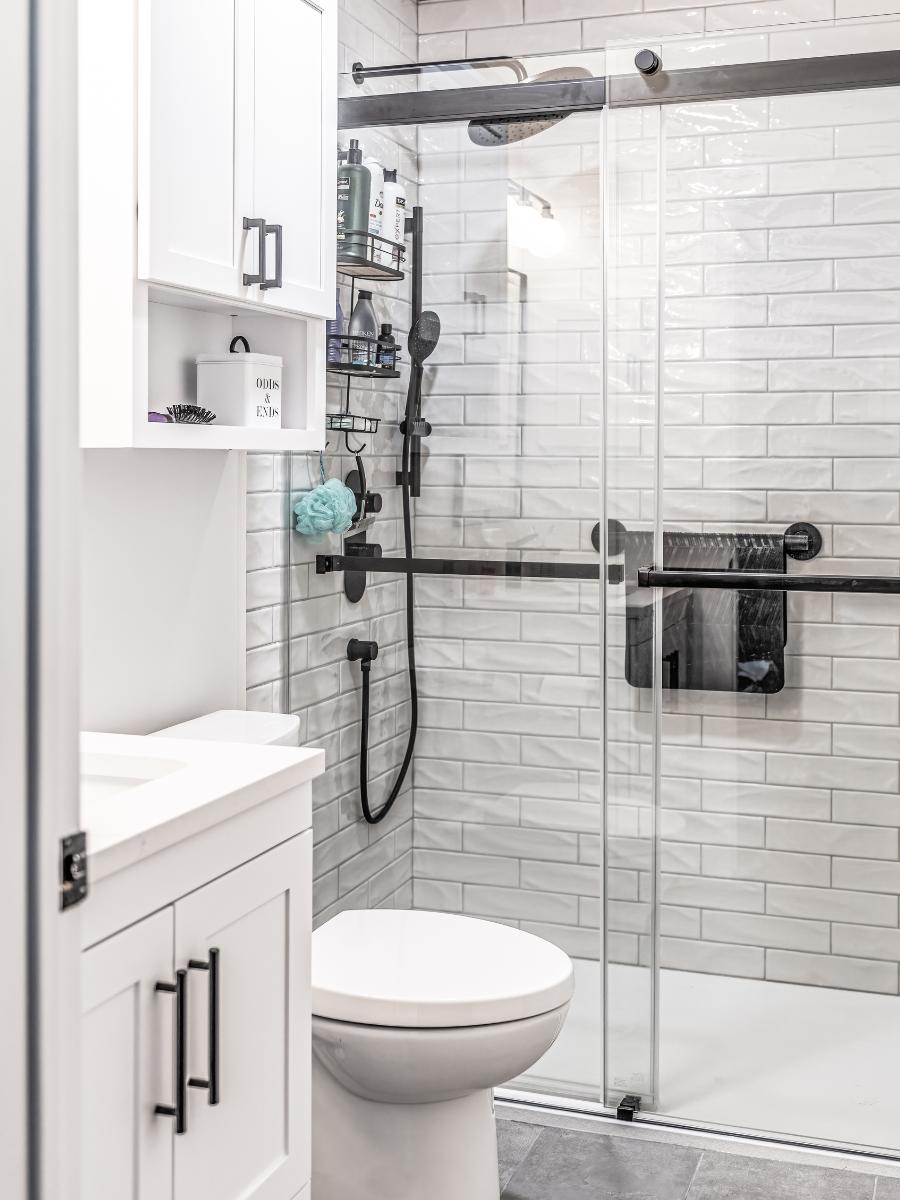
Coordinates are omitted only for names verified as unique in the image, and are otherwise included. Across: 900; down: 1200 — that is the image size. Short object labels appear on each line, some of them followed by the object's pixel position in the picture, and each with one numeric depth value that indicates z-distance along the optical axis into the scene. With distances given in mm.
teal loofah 2328
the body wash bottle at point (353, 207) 2273
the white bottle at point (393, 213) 2328
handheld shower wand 2389
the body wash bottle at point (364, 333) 2314
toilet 1764
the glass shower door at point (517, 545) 2318
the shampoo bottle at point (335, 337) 2277
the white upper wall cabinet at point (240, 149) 1594
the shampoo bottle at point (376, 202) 2301
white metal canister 1868
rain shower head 2307
